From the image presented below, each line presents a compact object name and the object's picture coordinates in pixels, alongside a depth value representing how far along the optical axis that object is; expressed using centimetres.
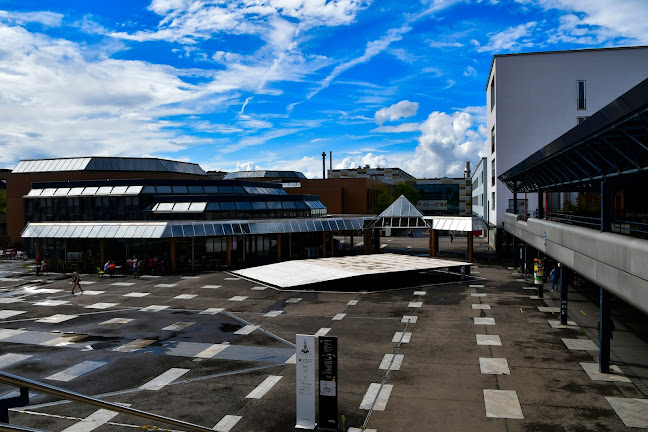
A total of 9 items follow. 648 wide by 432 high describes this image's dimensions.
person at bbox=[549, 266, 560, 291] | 3376
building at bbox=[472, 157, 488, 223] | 7894
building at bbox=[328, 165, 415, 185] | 16177
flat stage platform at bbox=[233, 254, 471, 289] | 3309
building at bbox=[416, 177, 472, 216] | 13400
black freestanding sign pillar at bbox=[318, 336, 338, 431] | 1312
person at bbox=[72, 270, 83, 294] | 3450
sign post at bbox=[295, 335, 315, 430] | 1339
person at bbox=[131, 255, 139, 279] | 4184
